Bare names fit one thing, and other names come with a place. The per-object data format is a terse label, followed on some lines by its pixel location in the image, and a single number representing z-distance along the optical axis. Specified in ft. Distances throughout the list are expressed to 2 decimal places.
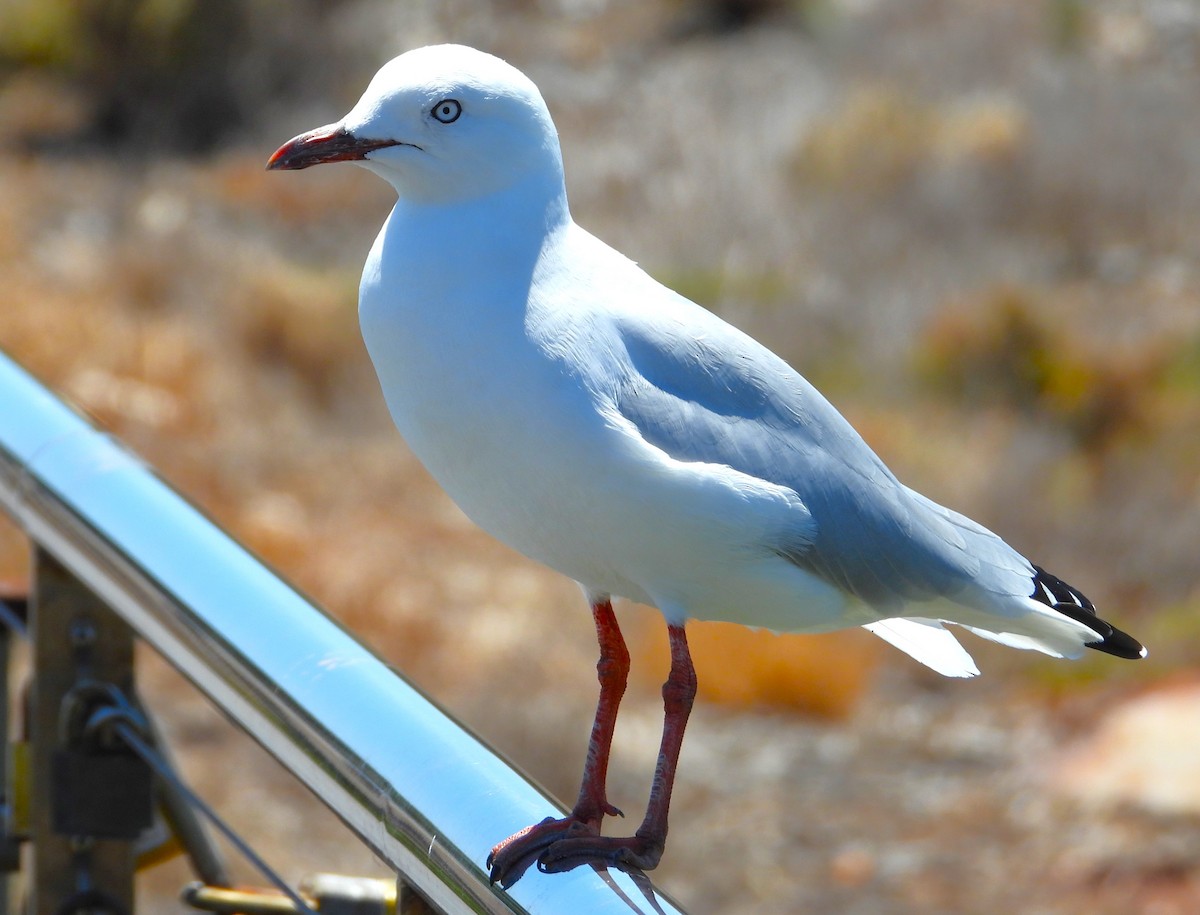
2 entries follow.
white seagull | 17.83
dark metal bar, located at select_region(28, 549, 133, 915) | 18.44
